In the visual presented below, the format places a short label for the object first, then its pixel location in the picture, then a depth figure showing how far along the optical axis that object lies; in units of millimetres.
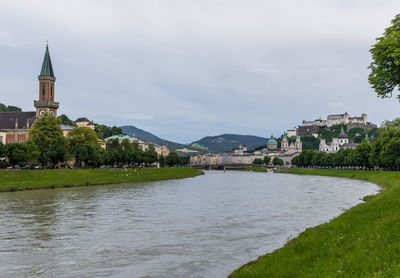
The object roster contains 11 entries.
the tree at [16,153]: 79994
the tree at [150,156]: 131462
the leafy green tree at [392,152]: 89188
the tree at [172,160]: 159500
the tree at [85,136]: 104250
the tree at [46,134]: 90812
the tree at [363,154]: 117000
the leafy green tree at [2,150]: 81550
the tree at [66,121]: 184000
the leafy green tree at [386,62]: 24562
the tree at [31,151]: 82312
